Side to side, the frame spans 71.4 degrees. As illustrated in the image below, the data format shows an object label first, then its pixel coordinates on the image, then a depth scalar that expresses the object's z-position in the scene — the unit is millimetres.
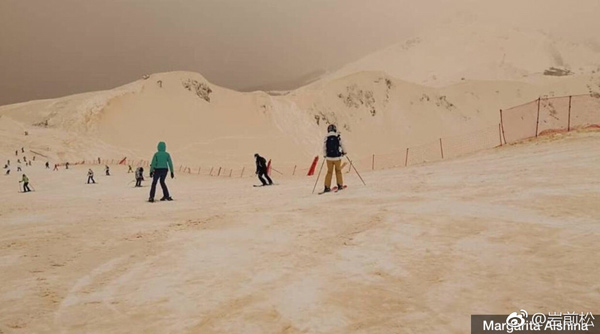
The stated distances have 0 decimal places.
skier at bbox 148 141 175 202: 13539
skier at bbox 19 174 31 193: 23191
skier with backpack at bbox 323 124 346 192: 12883
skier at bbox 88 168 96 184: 27850
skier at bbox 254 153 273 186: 18873
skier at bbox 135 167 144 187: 23806
